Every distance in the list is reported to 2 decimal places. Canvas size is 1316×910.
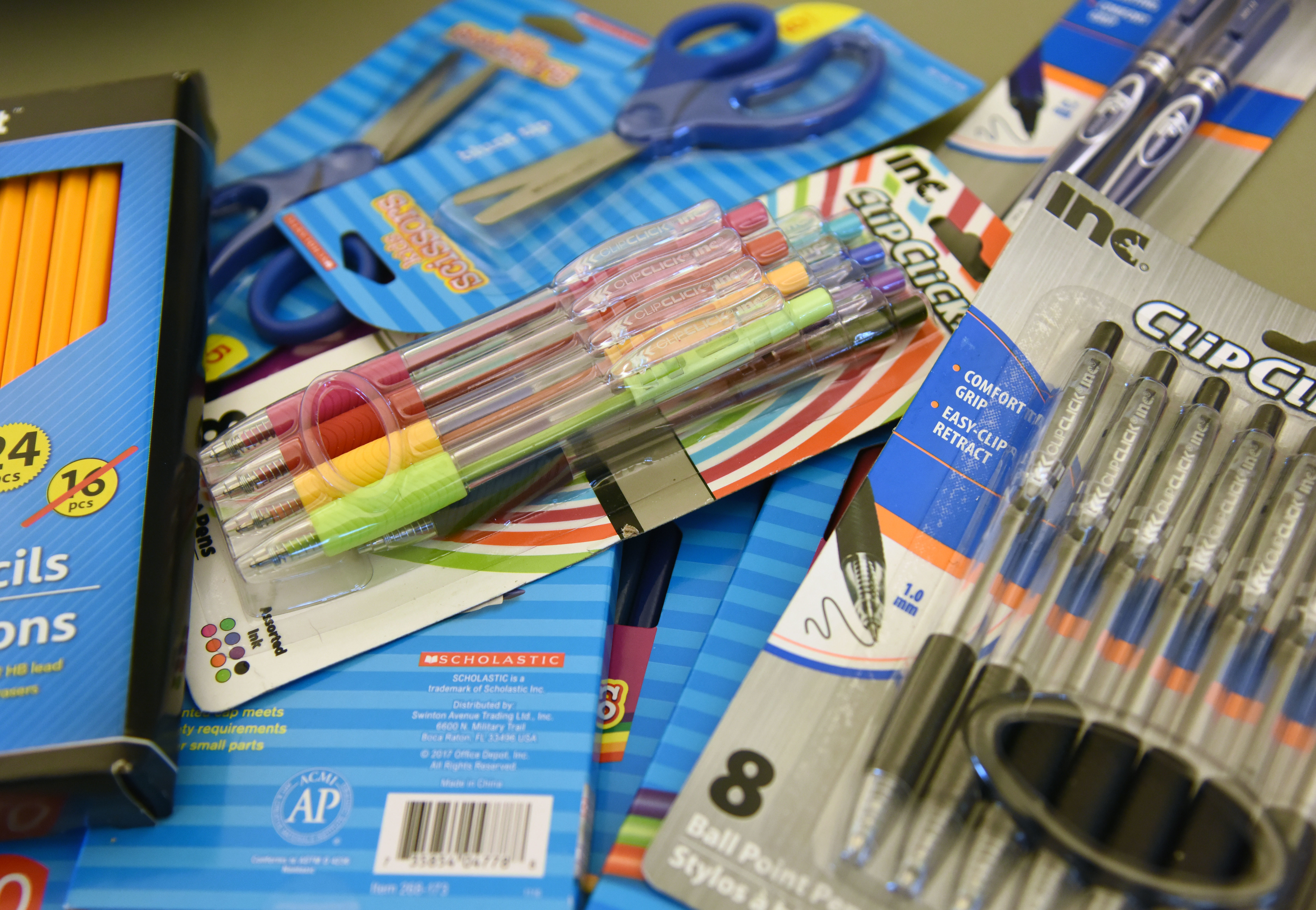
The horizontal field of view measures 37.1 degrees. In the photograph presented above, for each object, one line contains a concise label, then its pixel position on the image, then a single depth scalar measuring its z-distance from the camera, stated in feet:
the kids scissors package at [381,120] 1.58
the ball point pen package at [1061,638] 1.24
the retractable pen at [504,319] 1.42
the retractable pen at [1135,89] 1.60
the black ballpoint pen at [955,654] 1.25
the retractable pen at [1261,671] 1.27
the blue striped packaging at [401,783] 1.31
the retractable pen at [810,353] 1.46
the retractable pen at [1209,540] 1.29
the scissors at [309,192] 1.56
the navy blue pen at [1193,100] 1.59
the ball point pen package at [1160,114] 1.60
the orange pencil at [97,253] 1.43
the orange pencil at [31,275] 1.42
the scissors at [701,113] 1.63
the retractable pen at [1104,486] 1.31
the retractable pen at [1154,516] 1.30
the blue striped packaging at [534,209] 1.57
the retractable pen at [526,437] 1.38
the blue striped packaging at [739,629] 1.30
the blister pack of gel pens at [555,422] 1.39
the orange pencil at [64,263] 1.43
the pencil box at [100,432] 1.29
